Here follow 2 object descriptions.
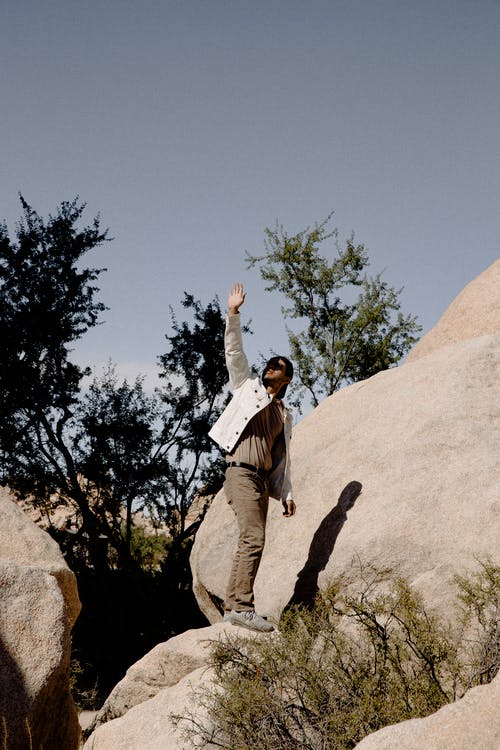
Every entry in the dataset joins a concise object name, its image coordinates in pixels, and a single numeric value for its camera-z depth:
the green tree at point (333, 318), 19.27
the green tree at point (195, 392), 15.37
